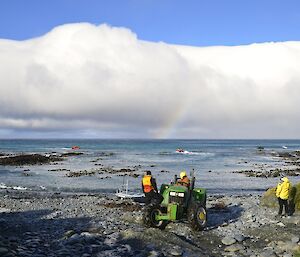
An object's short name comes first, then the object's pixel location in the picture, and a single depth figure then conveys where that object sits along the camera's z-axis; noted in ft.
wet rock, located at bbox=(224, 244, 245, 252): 46.39
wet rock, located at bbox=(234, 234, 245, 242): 49.98
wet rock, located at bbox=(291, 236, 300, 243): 48.31
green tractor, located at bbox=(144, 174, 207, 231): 52.60
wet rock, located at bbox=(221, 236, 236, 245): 48.96
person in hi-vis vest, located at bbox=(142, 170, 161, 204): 53.57
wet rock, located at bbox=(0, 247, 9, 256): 36.77
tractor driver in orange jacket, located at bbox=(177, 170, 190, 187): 55.31
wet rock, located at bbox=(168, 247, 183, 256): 43.19
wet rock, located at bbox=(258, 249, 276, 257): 44.06
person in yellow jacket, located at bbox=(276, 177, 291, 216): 63.00
